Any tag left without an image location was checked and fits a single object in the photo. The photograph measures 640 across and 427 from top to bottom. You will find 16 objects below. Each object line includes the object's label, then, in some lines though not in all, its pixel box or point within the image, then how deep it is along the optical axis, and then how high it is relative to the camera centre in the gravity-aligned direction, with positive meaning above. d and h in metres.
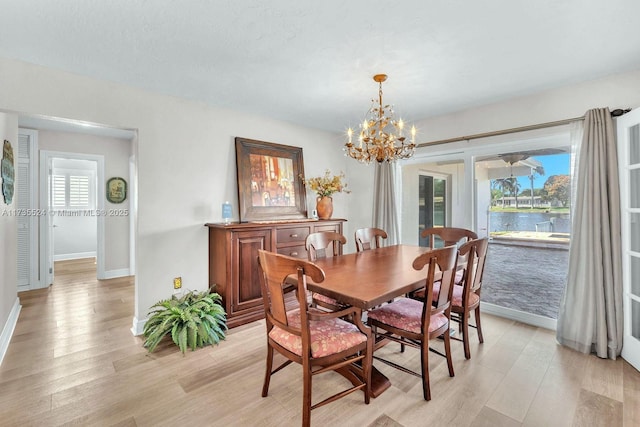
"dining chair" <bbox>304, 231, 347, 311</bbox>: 2.37 -0.30
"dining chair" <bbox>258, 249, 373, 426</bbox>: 1.54 -0.70
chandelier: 2.28 +0.52
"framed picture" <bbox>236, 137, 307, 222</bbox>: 3.47 +0.41
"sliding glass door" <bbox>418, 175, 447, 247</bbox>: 3.85 +0.14
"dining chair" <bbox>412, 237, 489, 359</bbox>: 2.12 -0.62
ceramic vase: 3.89 +0.08
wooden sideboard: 2.97 -0.47
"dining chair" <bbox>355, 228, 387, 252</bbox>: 3.09 -0.25
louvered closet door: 4.16 +0.05
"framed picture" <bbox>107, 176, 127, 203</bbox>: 5.02 +0.43
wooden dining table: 1.55 -0.41
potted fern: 2.51 -0.96
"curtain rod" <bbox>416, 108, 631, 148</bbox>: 2.41 +0.84
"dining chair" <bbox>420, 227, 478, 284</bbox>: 2.99 -0.24
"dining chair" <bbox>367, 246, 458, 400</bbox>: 1.75 -0.70
